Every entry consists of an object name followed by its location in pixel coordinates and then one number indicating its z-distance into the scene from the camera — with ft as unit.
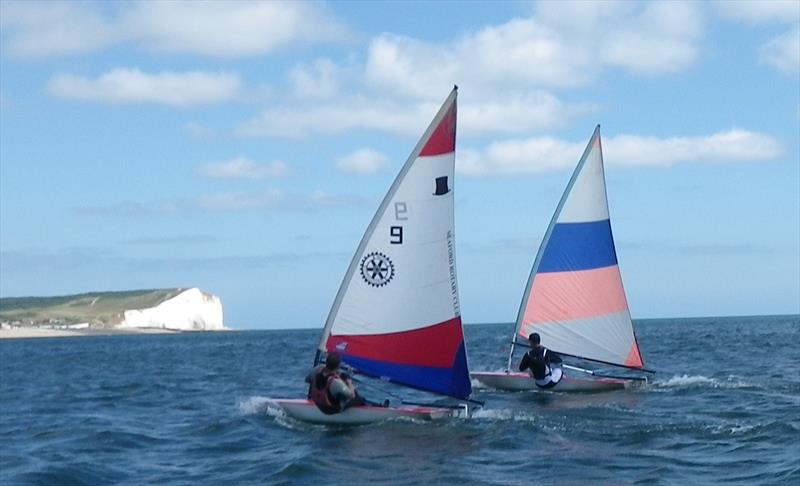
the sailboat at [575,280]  98.89
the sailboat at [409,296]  69.56
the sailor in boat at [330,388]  67.56
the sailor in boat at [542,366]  90.89
